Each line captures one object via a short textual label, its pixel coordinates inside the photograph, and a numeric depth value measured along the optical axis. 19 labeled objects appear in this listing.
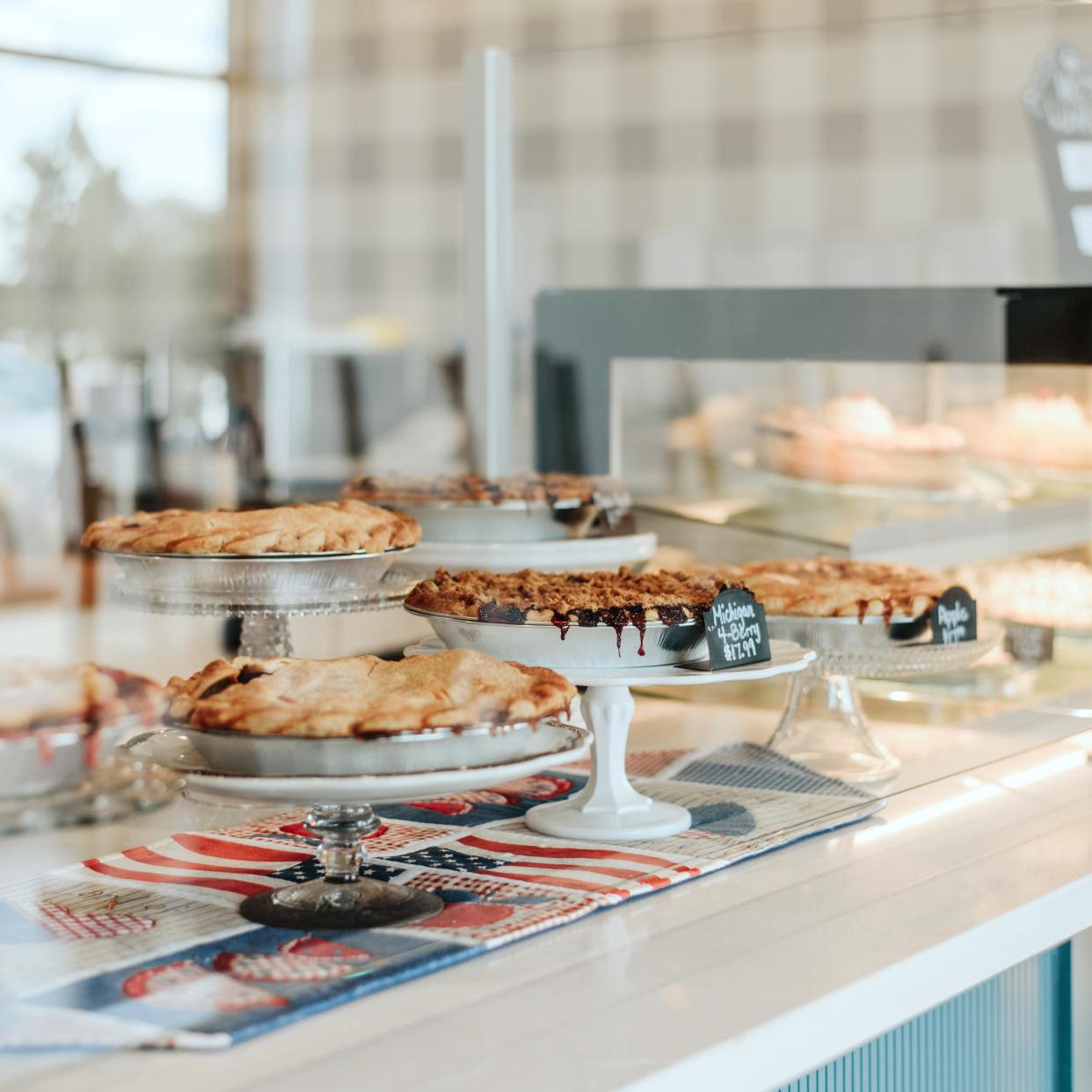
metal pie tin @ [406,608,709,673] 1.68
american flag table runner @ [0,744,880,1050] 1.41
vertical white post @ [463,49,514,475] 2.46
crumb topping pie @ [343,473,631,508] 2.08
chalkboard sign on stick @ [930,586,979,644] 1.91
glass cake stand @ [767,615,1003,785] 1.90
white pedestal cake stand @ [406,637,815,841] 1.73
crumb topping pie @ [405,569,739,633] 1.67
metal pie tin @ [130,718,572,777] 1.45
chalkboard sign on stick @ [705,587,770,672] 1.68
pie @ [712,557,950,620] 1.89
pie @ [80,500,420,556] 1.80
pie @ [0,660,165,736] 1.40
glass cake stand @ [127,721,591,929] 1.44
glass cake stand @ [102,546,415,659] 1.80
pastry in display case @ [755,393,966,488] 2.29
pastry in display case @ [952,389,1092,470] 2.21
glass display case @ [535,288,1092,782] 2.19
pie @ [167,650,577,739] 1.45
